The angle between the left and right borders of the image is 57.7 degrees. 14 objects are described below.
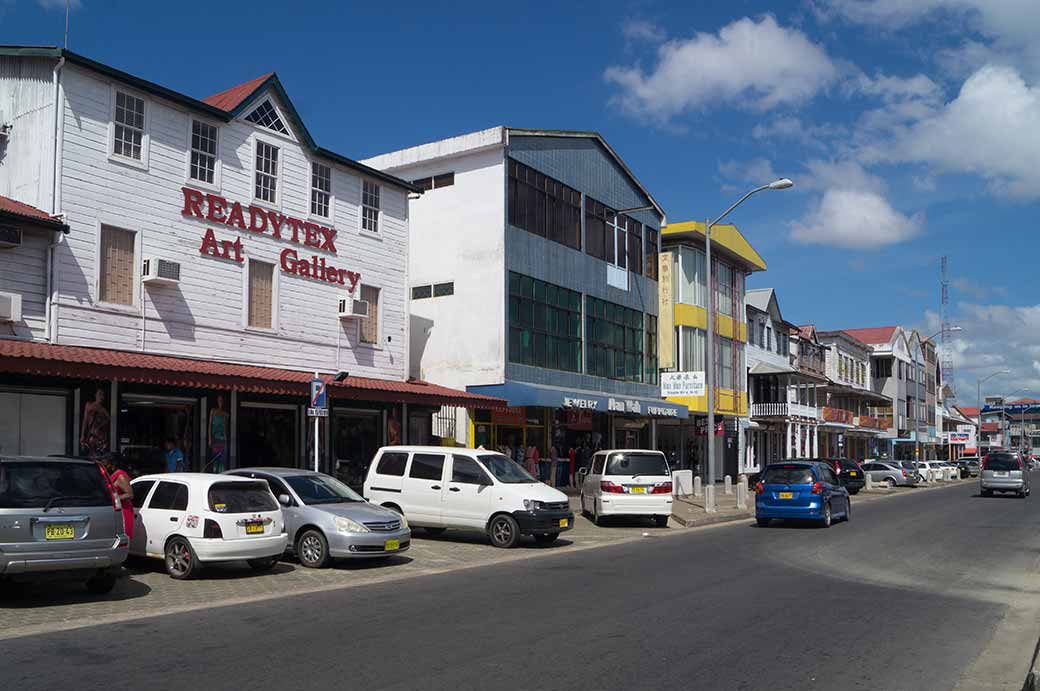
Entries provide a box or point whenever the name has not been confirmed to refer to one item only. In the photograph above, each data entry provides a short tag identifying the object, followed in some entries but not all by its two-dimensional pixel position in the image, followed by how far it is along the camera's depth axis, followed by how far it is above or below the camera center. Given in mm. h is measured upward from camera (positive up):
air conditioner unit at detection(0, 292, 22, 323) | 16344 +1952
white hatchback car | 13023 -1425
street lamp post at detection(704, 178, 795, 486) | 26214 +2679
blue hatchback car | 21969 -1687
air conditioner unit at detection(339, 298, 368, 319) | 23750 +2818
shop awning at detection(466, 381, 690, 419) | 27375 +676
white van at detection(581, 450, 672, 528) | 21969 -1492
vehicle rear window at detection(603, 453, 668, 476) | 22141 -1016
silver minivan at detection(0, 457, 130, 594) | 10445 -1160
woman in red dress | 12422 -1028
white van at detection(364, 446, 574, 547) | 17609 -1407
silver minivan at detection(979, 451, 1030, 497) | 37438 -2082
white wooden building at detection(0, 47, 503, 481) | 17391 +3255
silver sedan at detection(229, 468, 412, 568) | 14383 -1589
